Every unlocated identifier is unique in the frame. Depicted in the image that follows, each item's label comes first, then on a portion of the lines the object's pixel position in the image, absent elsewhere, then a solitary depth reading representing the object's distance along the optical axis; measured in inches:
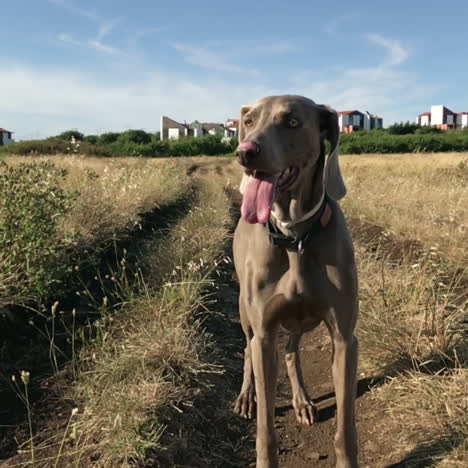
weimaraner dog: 92.0
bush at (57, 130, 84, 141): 1624.0
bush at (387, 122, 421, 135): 2272.4
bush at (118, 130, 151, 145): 2094.0
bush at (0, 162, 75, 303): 137.2
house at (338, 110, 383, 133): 3717.0
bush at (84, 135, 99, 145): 2047.2
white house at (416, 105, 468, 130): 3816.4
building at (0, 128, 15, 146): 3066.9
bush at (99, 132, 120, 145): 2179.8
